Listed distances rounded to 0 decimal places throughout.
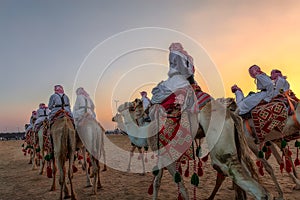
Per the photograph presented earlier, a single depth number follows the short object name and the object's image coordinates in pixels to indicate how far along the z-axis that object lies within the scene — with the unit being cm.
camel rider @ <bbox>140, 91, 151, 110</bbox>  1399
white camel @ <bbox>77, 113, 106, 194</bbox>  860
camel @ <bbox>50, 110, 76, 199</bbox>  770
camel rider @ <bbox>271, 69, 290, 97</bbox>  769
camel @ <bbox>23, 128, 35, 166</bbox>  1569
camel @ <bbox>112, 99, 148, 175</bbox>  801
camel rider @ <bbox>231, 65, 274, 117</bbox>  752
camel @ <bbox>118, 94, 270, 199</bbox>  405
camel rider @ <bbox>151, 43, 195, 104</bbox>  529
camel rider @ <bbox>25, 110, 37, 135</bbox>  1622
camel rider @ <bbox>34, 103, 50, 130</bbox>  1286
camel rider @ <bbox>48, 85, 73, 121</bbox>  892
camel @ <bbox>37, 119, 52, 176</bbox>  902
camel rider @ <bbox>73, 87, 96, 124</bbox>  917
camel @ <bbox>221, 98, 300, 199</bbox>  714
